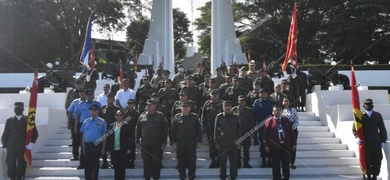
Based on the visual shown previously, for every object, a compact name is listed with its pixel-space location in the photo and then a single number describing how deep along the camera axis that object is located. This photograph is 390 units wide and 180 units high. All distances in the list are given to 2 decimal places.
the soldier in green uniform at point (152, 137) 9.01
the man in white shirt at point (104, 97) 11.06
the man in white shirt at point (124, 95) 11.00
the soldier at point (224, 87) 11.26
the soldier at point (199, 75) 12.98
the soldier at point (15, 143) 9.34
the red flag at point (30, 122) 9.58
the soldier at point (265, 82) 11.52
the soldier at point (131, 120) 9.63
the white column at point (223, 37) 24.28
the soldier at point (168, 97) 10.77
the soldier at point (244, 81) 11.65
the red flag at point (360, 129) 9.29
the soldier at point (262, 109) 10.12
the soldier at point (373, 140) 9.20
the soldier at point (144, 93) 10.91
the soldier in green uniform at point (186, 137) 8.93
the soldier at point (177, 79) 12.83
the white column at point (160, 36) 25.06
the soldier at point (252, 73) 12.66
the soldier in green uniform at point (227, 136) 8.95
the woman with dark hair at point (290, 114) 9.44
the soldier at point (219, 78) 12.38
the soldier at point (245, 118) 9.63
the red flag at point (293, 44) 13.94
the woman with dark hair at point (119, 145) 9.00
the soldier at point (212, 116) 9.80
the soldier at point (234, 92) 10.88
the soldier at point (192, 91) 10.80
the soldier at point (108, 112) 9.70
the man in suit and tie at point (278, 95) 10.50
